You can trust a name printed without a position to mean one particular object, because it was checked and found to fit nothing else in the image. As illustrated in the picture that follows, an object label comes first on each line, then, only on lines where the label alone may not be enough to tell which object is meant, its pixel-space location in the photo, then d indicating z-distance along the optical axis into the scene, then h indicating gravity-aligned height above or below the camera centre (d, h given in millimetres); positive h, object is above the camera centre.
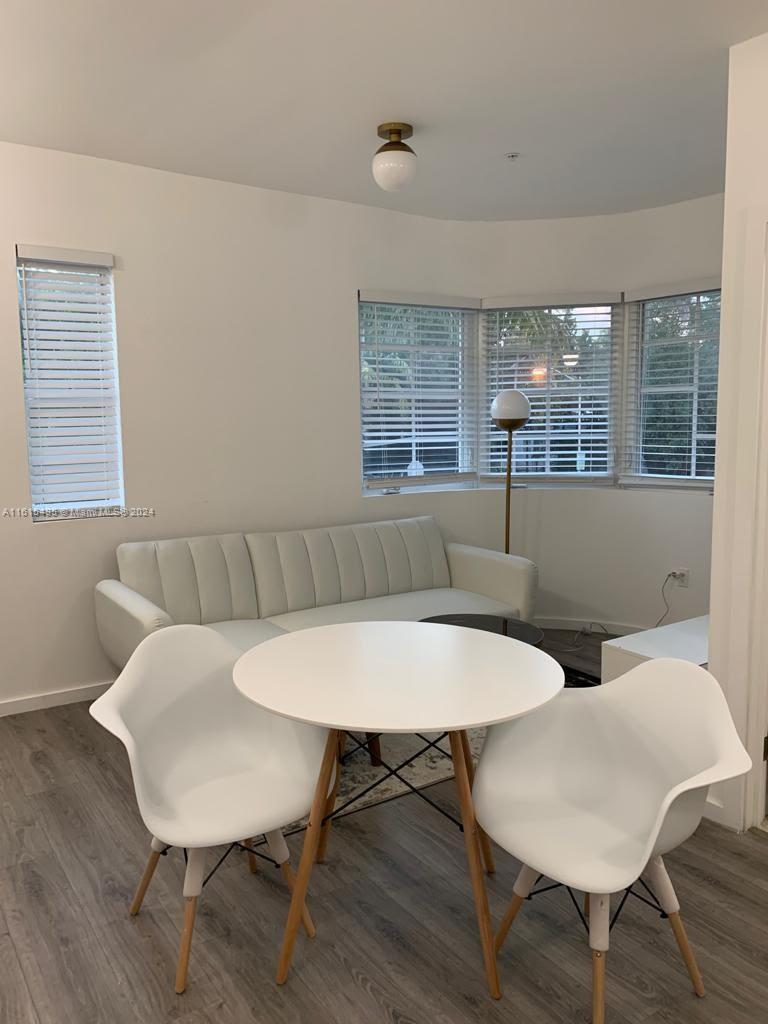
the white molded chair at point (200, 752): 1831 -876
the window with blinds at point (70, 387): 3598 +227
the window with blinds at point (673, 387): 4359 +222
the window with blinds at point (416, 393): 4621 +226
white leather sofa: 3557 -756
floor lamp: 4391 +96
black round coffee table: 3180 -851
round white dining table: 1754 -642
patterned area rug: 2859 -1338
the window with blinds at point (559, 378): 4824 +308
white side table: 2875 -852
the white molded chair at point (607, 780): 1625 -869
